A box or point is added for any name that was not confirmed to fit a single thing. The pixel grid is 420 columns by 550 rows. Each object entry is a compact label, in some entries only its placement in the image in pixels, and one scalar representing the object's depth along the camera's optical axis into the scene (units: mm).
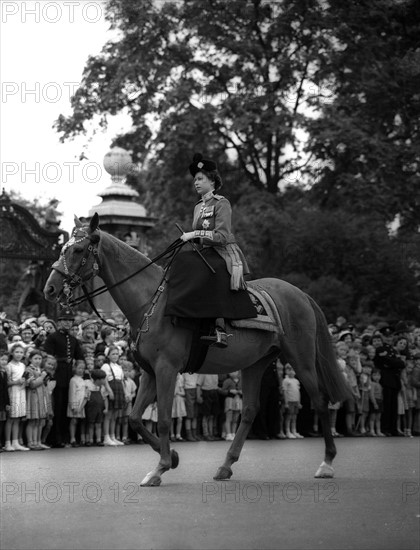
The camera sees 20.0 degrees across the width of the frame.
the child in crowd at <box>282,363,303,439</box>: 21203
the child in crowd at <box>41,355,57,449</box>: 17984
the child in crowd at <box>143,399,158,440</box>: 19250
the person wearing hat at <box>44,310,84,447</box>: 18219
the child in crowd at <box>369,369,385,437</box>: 22781
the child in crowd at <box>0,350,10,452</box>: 17191
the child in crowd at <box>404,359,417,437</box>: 23438
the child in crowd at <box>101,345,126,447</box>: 18953
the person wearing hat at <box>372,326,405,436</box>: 23141
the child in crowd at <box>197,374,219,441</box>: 20359
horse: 12125
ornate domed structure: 24828
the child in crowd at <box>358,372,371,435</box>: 22656
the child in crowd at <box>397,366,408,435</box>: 23269
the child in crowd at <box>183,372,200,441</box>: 20125
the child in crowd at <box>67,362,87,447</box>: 18297
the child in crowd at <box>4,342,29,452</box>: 17375
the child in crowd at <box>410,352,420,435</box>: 23641
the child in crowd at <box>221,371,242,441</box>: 20562
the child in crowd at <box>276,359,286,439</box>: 21109
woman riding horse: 12391
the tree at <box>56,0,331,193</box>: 32812
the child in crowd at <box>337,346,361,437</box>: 22312
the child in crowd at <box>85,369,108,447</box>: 18531
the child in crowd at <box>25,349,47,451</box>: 17641
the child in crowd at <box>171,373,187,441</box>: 19828
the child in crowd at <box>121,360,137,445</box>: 19266
